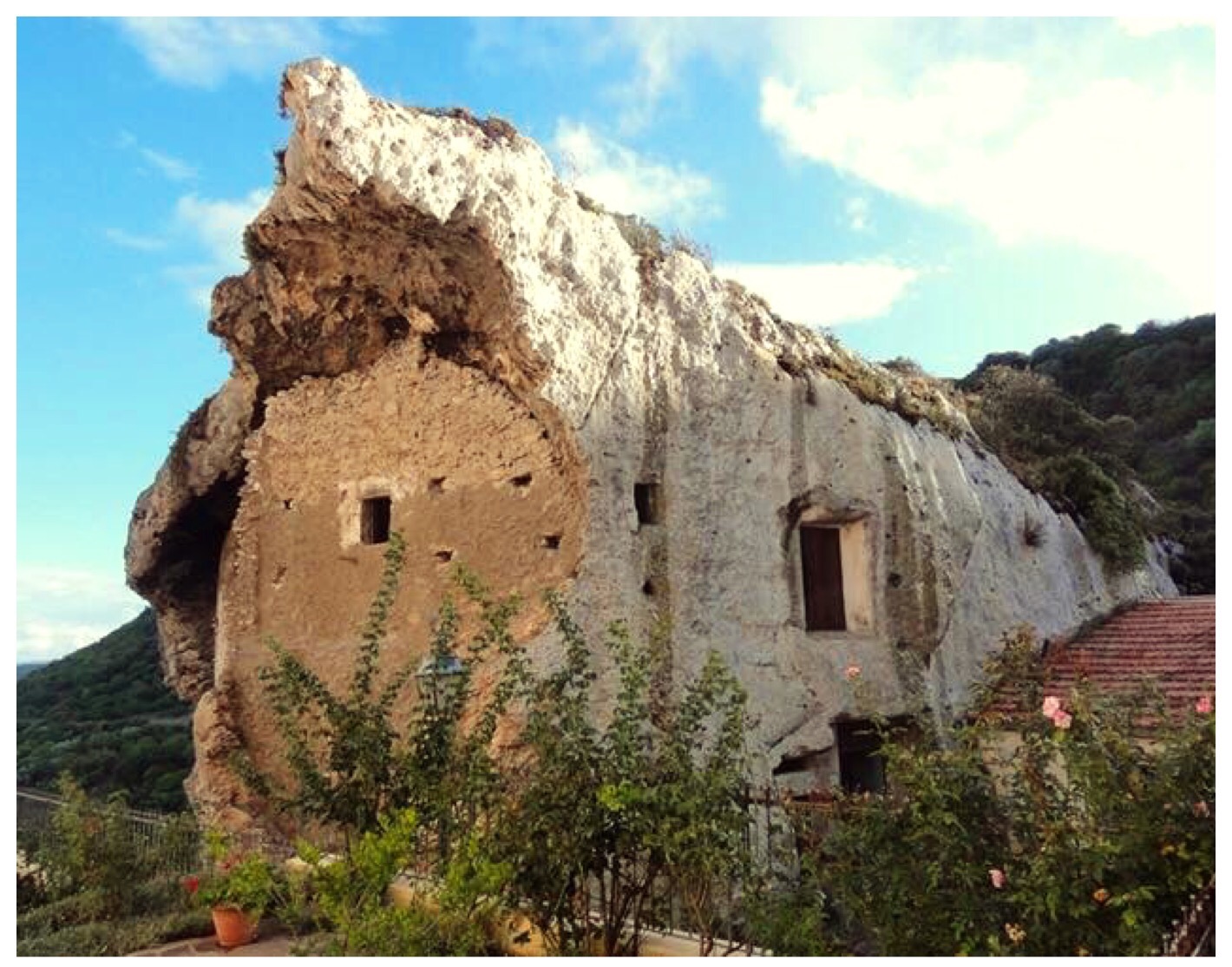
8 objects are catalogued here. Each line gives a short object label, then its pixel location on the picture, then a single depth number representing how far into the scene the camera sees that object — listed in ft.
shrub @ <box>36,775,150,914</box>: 25.26
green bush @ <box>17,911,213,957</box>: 22.71
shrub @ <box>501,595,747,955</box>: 17.89
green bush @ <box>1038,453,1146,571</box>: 49.80
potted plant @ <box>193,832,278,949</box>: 19.33
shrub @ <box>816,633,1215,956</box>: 15.30
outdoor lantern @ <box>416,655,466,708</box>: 21.91
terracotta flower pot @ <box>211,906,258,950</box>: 23.13
